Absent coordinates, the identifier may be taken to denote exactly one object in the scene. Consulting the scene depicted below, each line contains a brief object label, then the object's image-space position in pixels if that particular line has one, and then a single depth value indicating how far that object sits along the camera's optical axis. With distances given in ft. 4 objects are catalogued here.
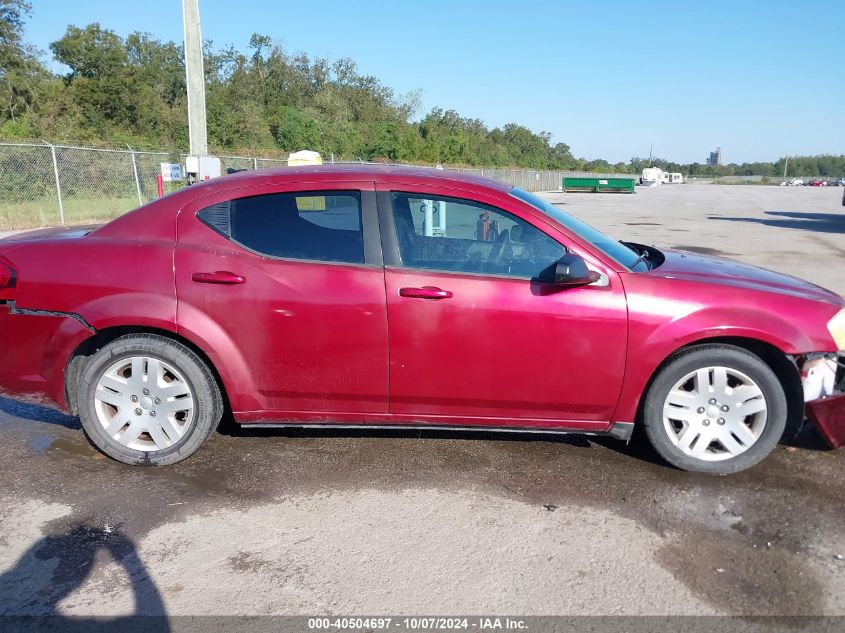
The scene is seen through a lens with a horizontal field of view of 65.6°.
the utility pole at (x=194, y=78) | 39.42
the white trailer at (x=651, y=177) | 308.15
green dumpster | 198.29
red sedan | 11.35
